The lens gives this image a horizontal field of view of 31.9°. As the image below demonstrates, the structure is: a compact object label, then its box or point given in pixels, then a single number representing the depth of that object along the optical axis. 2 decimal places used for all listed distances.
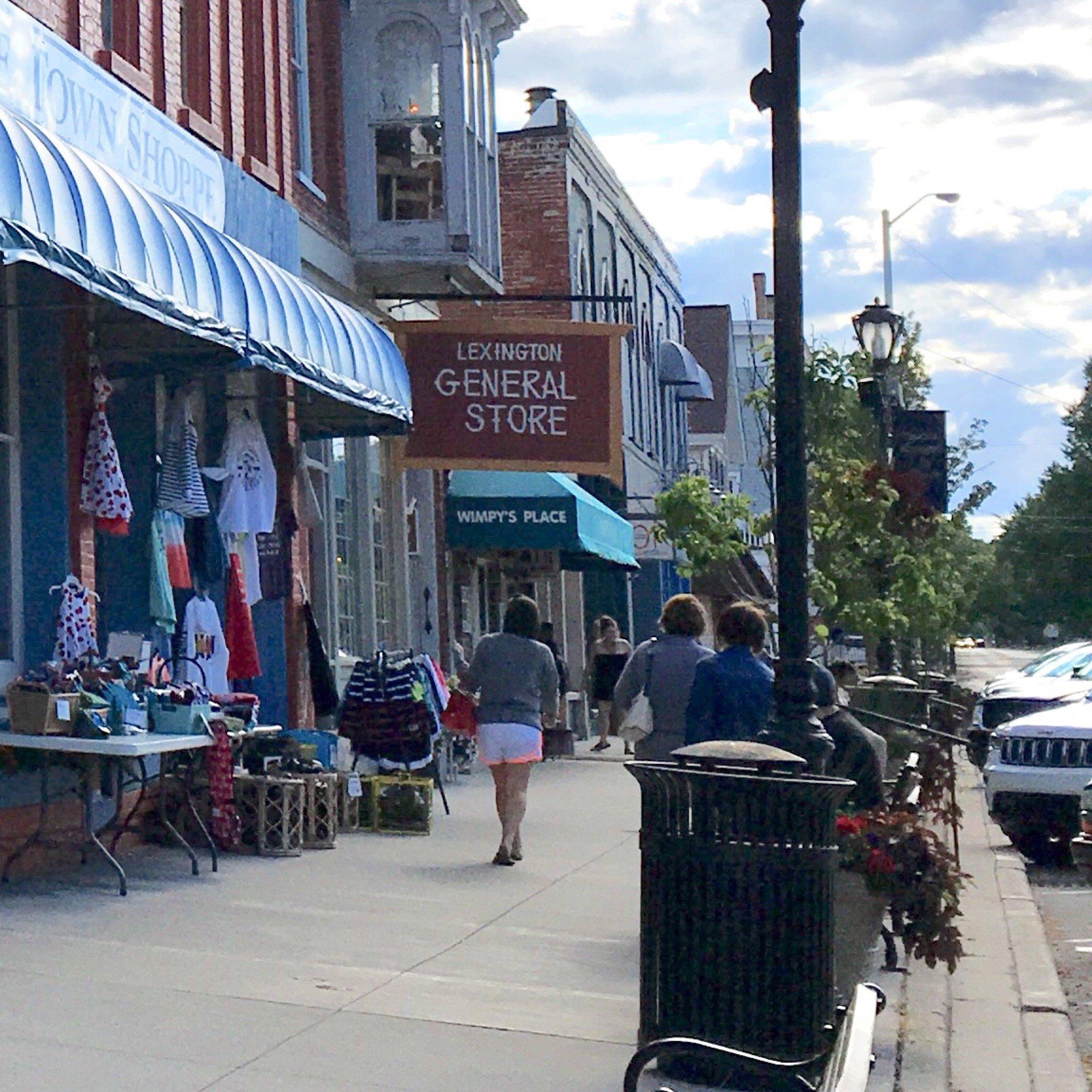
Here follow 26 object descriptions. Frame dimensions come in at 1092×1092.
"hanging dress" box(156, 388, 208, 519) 12.24
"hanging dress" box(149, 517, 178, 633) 12.05
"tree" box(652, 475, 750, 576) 20.59
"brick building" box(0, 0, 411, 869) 9.45
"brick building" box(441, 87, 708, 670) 27.64
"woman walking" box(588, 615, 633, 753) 23.48
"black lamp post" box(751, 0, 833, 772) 7.65
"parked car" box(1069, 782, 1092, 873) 12.82
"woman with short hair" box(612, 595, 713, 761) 9.98
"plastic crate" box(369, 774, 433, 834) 13.34
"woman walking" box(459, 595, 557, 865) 11.73
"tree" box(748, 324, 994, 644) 19.31
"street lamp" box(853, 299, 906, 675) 19.23
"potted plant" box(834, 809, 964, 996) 7.59
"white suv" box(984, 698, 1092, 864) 14.25
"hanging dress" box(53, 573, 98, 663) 10.72
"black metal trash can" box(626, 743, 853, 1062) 6.28
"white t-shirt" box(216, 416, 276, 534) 13.35
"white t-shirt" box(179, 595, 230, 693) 12.81
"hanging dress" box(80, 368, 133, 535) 11.07
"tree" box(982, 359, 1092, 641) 81.81
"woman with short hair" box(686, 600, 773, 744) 9.19
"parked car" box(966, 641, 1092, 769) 19.09
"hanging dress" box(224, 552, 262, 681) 13.51
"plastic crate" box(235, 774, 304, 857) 11.67
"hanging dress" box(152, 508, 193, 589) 12.27
